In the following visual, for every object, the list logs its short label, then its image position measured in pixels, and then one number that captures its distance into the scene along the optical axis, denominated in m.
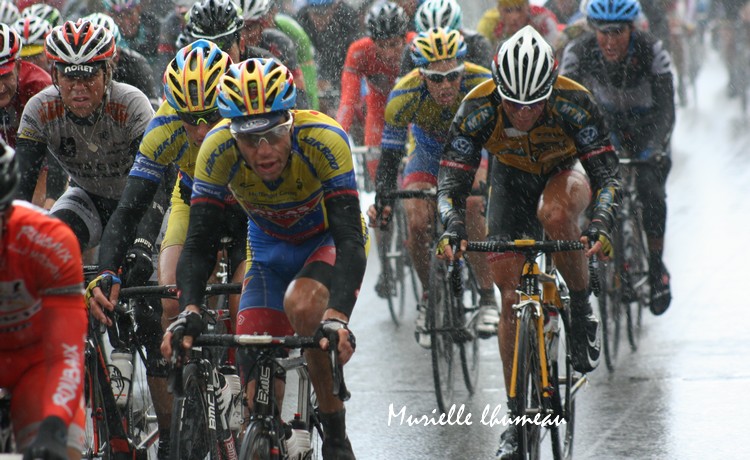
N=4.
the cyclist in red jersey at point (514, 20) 24.08
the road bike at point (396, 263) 21.17
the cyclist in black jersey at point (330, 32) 29.81
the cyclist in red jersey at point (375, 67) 21.39
